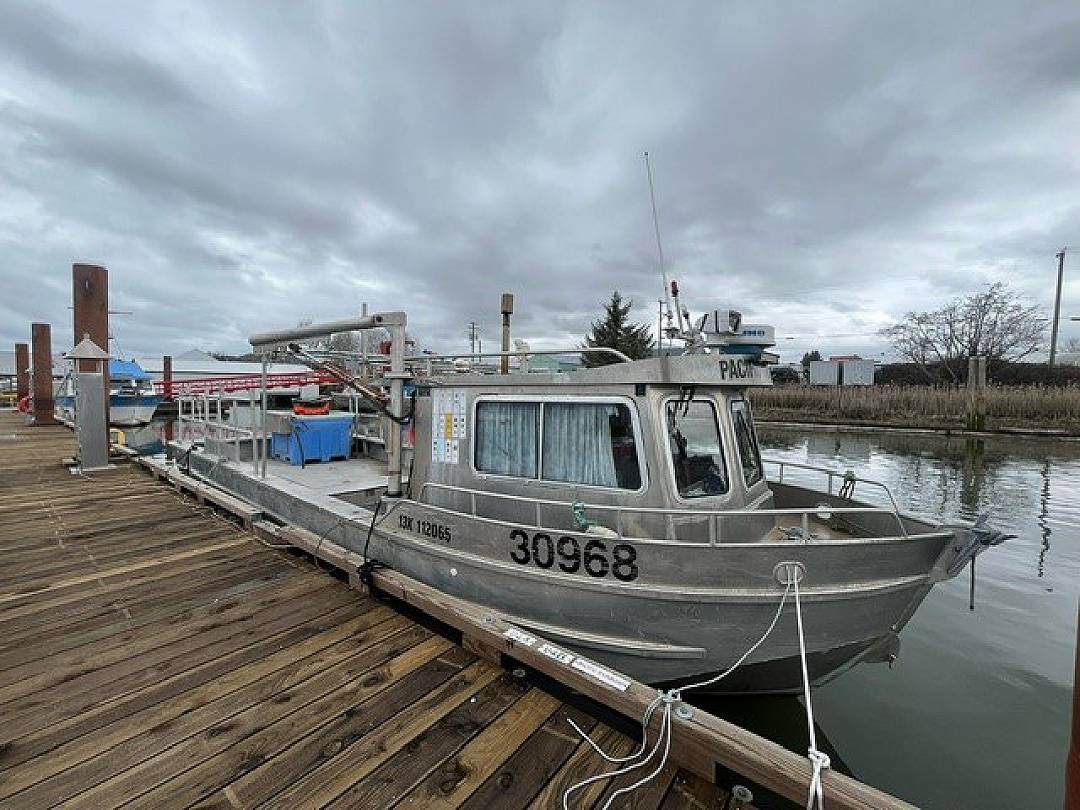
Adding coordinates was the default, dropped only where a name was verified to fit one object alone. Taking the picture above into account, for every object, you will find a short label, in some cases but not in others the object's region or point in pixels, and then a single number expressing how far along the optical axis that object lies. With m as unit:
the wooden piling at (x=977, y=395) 21.75
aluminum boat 3.63
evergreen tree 36.00
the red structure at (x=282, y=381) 9.76
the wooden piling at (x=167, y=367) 30.27
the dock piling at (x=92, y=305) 9.94
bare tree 39.22
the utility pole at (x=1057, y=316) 34.56
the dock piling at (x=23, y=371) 26.83
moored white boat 23.02
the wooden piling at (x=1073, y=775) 1.35
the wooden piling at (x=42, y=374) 18.28
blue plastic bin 8.00
